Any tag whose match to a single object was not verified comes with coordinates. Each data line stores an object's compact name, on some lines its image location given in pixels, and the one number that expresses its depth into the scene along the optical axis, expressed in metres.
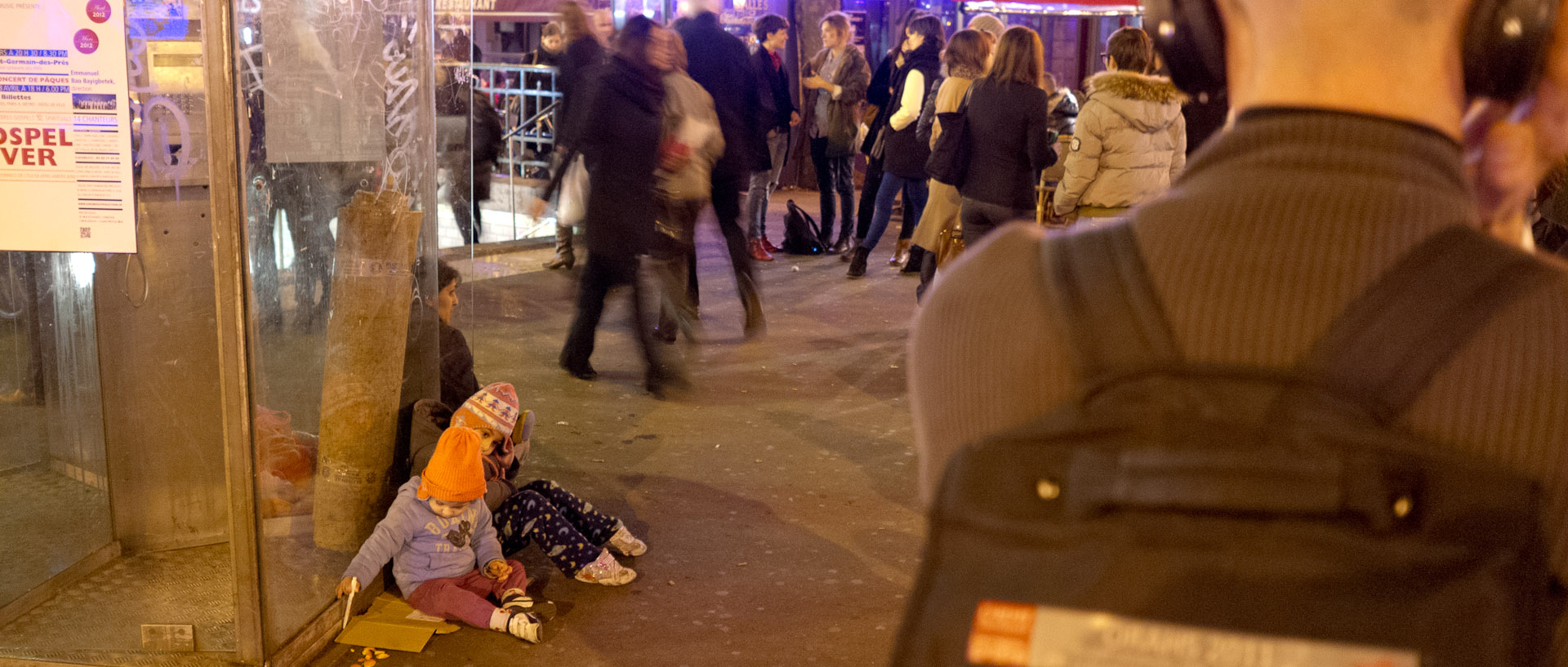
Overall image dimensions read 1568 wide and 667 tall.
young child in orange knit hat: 3.61
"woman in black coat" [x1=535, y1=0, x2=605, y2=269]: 6.34
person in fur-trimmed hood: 5.77
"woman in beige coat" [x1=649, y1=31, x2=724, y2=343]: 6.12
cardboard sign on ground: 3.55
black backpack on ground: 10.59
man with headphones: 0.91
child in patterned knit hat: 3.96
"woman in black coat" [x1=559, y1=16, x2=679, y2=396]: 5.87
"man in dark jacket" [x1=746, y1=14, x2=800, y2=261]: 9.55
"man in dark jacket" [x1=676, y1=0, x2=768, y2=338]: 6.91
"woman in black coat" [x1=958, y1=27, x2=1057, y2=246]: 6.39
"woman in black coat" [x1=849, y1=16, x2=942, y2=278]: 8.82
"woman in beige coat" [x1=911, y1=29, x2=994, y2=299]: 7.31
